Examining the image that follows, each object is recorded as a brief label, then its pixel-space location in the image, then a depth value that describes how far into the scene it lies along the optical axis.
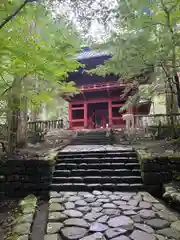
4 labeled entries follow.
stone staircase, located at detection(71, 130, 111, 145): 10.05
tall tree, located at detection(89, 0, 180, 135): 5.11
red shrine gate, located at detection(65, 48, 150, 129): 15.16
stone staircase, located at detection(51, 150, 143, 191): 5.00
